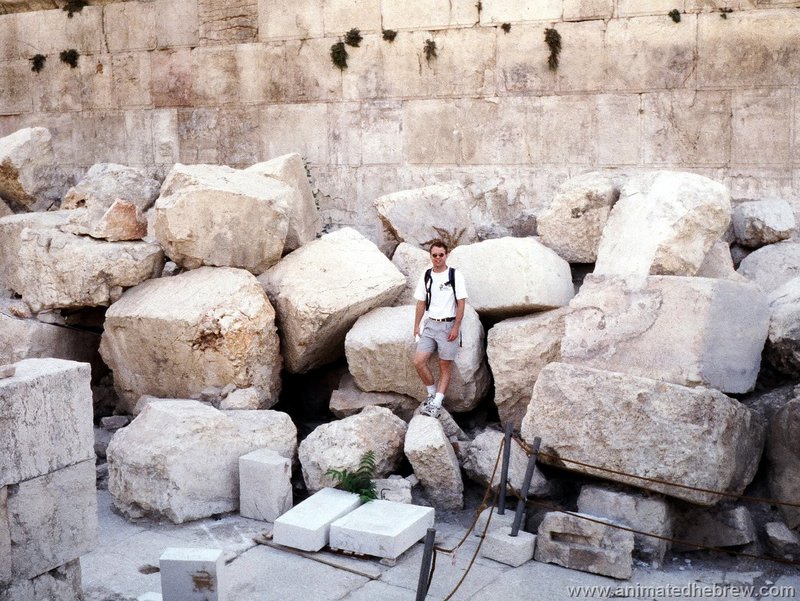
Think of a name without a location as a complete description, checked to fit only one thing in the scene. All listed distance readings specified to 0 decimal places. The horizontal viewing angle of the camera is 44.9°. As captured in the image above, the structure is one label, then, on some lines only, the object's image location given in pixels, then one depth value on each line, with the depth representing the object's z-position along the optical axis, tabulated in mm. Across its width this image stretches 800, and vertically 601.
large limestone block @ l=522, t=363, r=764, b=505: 6059
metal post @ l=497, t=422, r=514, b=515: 6191
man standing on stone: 7223
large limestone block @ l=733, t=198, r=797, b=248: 8195
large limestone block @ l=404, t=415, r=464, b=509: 6691
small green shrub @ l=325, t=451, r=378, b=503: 6594
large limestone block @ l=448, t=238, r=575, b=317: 7406
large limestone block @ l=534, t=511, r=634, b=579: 5809
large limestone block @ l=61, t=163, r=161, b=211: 9812
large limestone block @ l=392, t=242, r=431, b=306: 8210
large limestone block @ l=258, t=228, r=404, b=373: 7660
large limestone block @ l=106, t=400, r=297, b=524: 6523
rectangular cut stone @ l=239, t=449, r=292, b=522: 6574
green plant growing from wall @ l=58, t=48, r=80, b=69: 12617
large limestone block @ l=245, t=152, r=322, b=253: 8477
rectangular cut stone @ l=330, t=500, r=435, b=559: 5926
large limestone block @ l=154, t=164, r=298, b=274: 7793
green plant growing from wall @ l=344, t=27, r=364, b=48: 10984
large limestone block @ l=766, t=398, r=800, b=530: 6215
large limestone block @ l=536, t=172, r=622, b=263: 7871
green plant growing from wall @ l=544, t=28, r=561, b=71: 10102
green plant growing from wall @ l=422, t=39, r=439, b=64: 10648
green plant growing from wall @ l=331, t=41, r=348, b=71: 11062
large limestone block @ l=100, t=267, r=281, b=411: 7531
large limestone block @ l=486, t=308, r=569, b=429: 7254
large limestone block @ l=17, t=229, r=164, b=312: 8094
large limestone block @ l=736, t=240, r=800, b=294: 7816
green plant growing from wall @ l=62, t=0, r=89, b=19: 12492
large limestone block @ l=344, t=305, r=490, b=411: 7441
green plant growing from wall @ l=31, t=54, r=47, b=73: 12844
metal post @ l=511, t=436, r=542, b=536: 6059
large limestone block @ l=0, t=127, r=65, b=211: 10086
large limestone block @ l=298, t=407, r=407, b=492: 6746
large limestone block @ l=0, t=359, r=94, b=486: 4539
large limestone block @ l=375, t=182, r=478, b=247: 8750
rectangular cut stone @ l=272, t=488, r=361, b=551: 6039
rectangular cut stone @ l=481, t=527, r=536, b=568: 5980
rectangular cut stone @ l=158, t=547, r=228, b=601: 4902
